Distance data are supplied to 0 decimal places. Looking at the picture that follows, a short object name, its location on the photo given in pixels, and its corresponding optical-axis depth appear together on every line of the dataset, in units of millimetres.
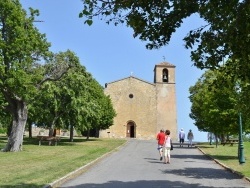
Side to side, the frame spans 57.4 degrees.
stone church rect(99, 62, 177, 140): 39406
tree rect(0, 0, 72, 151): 14075
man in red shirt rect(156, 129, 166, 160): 12597
